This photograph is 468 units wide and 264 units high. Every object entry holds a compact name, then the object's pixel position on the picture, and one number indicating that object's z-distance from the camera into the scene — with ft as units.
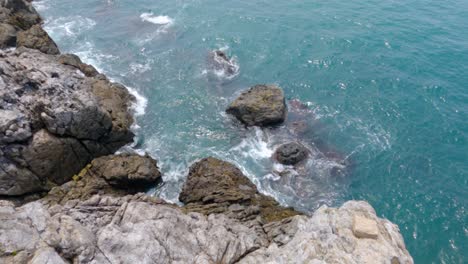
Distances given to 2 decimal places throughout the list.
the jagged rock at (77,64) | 173.60
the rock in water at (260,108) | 163.12
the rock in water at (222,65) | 197.88
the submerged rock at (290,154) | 147.43
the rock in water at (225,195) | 116.37
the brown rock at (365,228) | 76.95
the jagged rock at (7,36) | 178.83
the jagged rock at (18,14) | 195.52
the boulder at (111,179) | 118.21
